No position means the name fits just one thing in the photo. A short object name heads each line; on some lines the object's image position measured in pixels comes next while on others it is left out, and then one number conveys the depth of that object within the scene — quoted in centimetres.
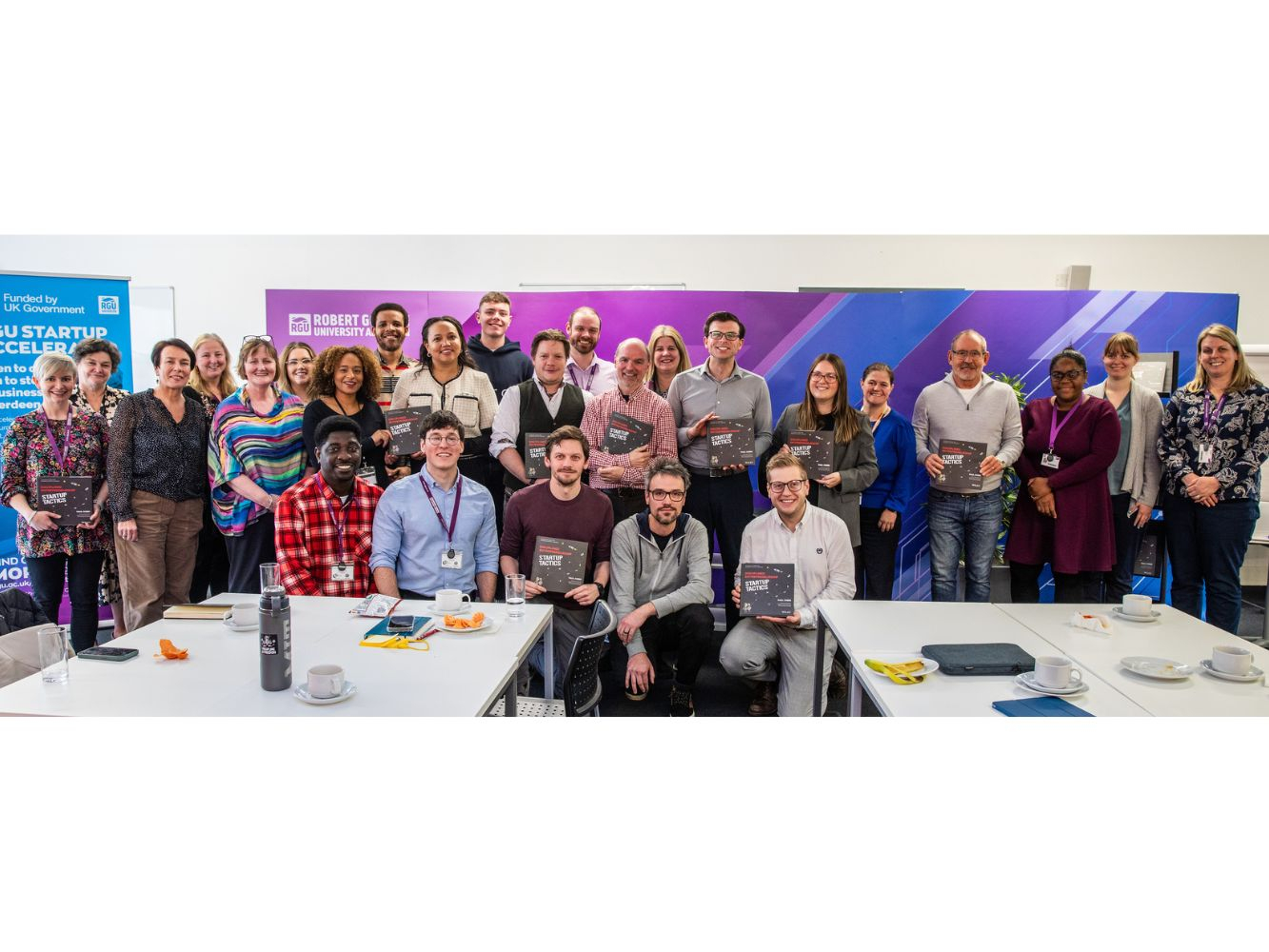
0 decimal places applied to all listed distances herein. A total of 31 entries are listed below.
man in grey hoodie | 374
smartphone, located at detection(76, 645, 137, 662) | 250
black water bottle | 231
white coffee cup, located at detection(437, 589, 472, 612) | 303
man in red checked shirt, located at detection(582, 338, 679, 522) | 428
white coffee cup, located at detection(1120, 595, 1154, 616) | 308
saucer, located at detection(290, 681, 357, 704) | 225
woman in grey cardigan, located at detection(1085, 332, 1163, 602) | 457
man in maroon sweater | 373
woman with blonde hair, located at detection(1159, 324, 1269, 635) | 424
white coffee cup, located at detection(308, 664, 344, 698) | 225
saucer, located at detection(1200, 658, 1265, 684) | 247
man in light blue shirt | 355
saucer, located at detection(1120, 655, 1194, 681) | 248
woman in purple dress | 443
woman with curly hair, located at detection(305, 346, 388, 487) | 422
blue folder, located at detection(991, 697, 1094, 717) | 226
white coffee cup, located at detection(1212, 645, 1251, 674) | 248
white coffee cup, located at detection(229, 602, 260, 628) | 282
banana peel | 248
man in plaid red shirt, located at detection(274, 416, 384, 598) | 349
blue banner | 493
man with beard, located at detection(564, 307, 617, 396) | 470
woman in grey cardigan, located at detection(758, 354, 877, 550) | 446
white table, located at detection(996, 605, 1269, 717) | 234
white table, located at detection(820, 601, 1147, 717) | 232
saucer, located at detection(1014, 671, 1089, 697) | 239
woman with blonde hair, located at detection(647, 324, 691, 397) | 469
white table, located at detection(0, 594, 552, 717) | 223
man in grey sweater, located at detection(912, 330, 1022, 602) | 453
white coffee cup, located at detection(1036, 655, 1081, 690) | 240
